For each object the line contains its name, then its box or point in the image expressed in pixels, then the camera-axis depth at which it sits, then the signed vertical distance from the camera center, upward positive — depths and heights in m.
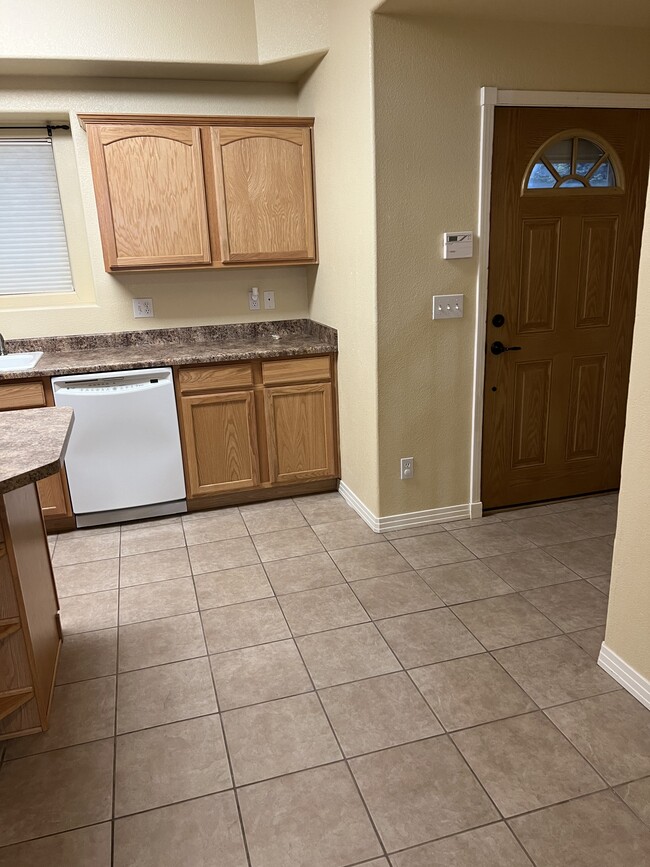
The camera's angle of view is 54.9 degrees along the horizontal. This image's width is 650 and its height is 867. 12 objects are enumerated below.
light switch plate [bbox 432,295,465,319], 3.04 -0.22
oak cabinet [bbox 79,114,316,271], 3.28 +0.42
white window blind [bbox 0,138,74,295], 3.56 +0.30
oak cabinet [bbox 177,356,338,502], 3.47 -0.87
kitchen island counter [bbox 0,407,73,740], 1.73 -0.89
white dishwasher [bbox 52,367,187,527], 3.27 -0.90
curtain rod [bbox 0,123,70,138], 3.52 +0.81
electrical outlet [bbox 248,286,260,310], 3.96 -0.19
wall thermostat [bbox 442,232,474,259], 2.97 +0.07
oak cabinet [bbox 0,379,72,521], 3.17 -0.64
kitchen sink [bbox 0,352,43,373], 3.30 -0.44
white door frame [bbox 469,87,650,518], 2.88 +0.62
